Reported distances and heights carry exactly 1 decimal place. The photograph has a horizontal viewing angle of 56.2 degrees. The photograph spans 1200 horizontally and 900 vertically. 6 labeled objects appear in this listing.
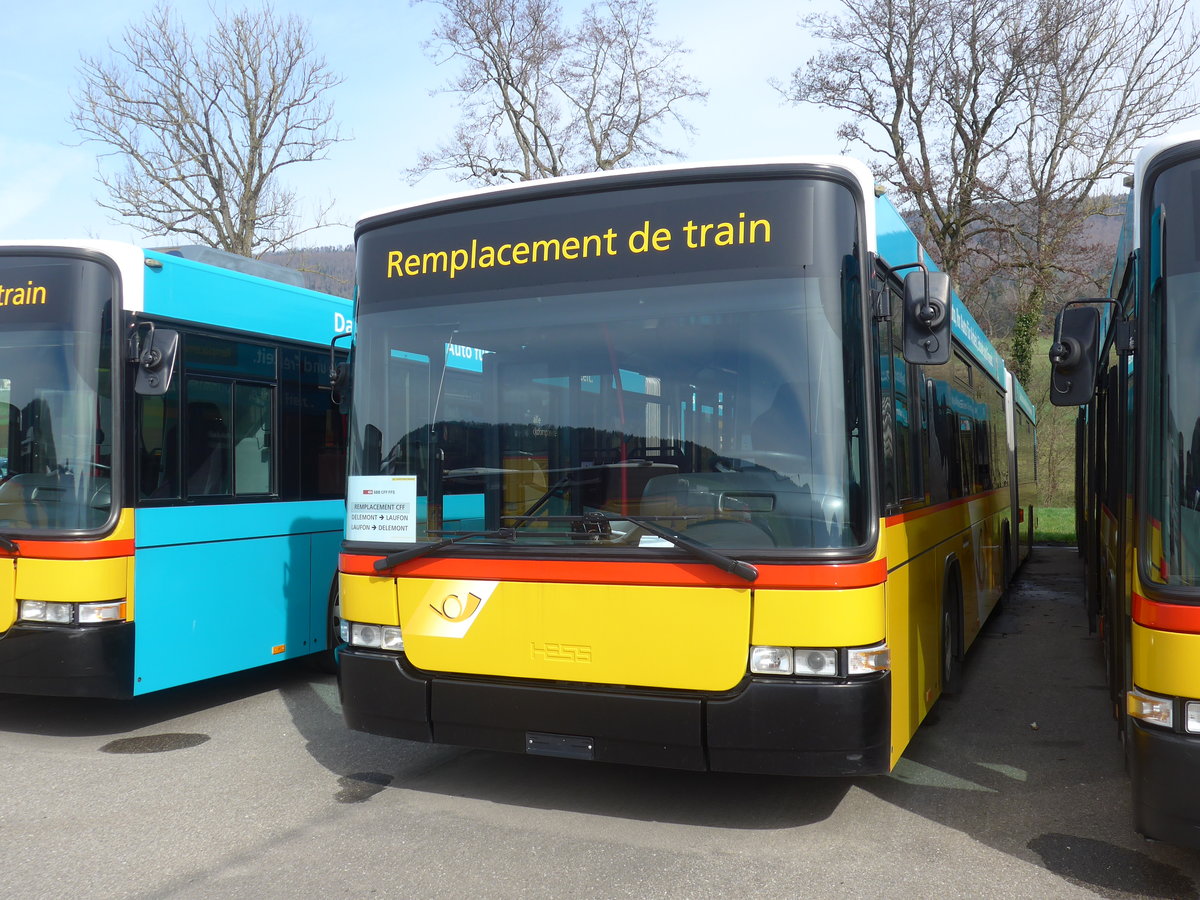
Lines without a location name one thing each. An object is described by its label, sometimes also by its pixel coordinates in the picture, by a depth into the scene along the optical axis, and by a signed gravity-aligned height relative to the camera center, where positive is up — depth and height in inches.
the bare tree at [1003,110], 982.4 +322.2
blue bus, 250.4 -0.7
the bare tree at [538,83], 973.2 +336.1
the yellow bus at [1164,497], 150.4 -5.0
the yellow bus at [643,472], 176.4 -1.1
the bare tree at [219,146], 937.5 +275.1
